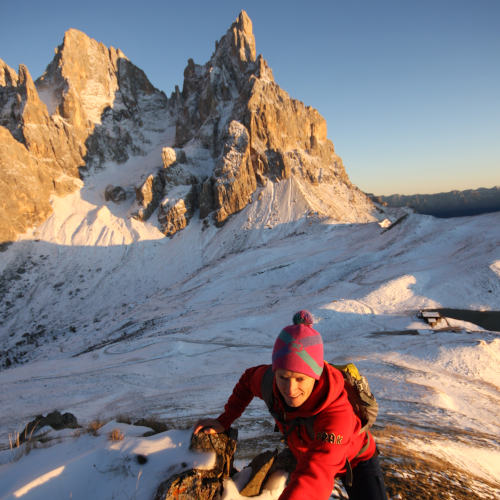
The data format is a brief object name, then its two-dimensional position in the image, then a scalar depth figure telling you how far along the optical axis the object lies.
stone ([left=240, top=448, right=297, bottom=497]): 2.53
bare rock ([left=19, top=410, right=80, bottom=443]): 5.06
